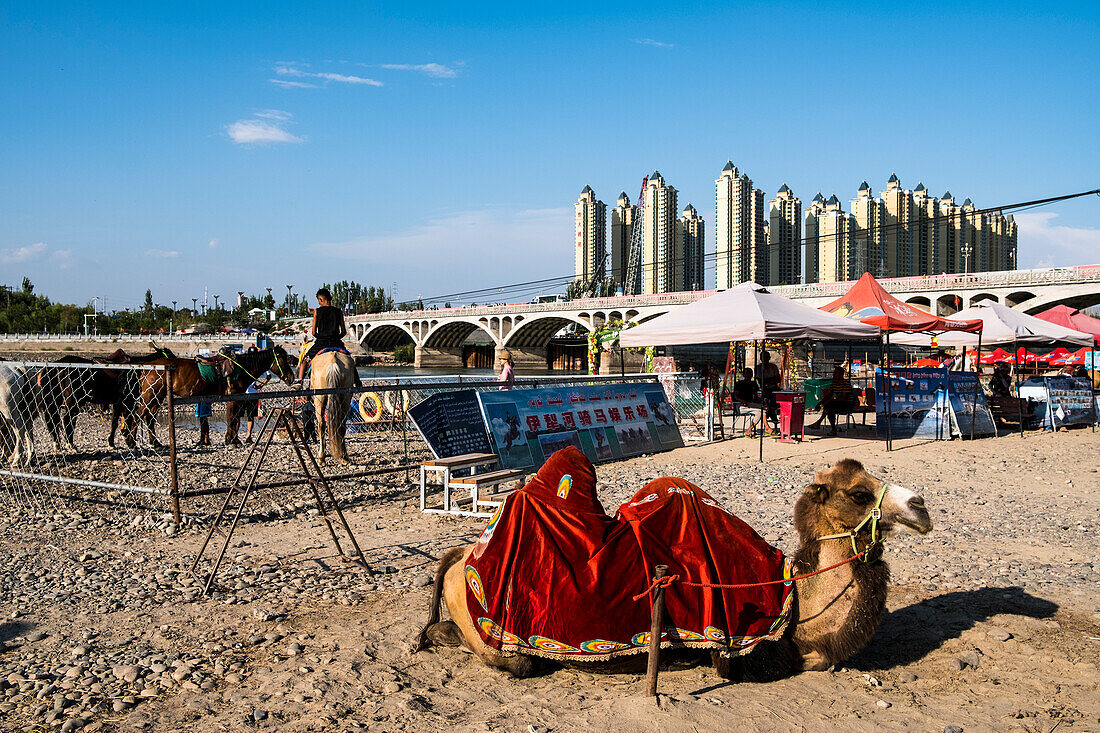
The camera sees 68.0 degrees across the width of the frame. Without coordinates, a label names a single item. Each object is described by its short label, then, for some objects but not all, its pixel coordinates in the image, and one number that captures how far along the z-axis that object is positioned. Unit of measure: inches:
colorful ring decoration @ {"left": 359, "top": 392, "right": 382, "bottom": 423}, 653.3
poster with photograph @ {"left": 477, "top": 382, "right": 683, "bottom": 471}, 435.5
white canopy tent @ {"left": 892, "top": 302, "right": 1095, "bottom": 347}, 691.4
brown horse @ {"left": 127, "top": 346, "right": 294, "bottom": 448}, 526.6
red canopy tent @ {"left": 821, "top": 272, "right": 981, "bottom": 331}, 594.2
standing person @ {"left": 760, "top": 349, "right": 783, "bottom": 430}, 610.5
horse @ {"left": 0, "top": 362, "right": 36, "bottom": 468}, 425.6
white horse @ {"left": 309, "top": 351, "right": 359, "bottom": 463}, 456.1
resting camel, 161.0
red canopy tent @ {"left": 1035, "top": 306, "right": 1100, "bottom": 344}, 986.1
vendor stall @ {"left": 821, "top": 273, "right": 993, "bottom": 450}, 601.0
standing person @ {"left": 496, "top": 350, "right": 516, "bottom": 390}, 734.1
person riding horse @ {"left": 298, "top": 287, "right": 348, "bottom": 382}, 474.3
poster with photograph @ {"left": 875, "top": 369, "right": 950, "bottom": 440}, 610.5
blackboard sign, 396.2
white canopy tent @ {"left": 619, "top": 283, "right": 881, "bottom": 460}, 518.6
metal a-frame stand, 227.0
